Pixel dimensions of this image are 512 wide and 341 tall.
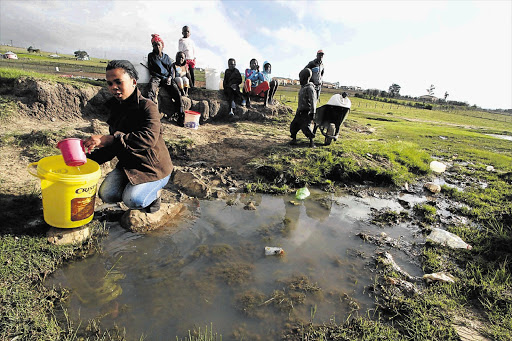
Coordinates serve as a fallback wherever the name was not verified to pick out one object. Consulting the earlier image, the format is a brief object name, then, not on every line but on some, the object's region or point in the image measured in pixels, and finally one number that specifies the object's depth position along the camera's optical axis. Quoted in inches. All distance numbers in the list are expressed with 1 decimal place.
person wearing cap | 344.2
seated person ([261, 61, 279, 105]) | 412.3
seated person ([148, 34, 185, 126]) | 269.3
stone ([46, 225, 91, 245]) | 102.5
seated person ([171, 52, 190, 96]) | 312.3
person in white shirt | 336.8
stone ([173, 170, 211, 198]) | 169.9
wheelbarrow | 268.8
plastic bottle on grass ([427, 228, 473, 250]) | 127.1
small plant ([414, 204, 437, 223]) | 158.1
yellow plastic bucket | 96.5
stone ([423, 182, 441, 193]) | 209.0
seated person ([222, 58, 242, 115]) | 374.9
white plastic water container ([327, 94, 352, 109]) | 266.7
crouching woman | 105.5
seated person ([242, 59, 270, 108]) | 402.3
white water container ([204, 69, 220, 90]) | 374.3
